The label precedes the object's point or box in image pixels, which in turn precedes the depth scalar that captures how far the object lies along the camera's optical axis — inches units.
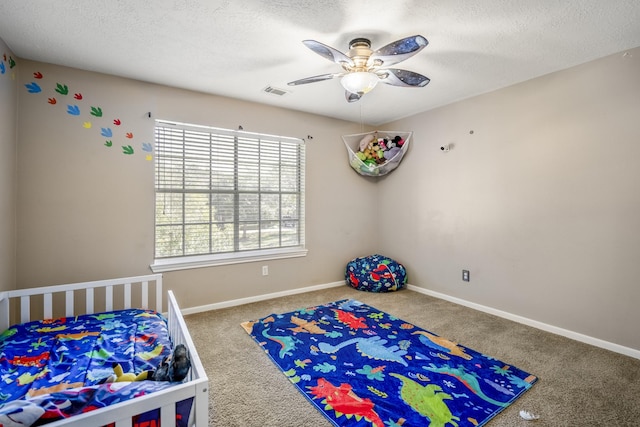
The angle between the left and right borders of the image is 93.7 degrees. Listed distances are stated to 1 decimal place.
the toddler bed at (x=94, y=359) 35.9
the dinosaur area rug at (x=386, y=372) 67.9
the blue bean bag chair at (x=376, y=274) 158.2
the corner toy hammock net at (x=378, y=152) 162.9
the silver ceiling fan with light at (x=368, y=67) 78.8
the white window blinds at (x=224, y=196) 125.6
